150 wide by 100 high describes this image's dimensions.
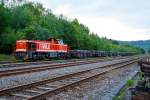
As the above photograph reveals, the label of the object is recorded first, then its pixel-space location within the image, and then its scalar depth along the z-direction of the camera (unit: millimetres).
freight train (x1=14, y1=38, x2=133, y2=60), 34469
